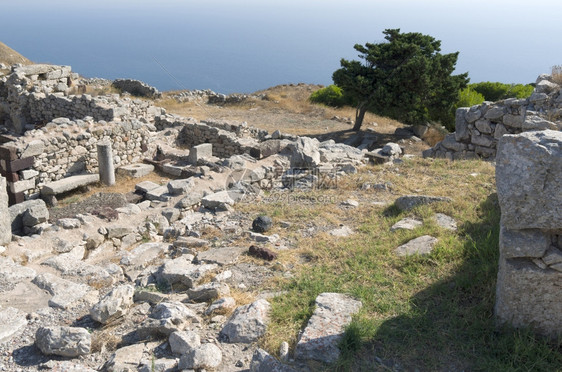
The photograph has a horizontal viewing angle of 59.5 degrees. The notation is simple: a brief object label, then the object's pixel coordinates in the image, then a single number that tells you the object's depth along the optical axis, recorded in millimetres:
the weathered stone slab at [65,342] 4312
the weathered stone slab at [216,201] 8984
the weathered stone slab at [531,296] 4098
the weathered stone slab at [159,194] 10357
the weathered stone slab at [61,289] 5469
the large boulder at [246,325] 4508
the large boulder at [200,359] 4035
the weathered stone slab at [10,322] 4730
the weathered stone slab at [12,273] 5961
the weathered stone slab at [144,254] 7003
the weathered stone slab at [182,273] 5801
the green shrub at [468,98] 21734
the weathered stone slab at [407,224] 6945
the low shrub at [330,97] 28438
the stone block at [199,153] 14141
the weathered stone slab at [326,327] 4137
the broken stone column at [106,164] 12641
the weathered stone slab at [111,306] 4891
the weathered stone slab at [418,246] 6008
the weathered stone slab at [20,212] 8961
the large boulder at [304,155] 11297
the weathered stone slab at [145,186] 11242
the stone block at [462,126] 12289
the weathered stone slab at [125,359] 4102
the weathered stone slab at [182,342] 4262
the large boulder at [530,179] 3826
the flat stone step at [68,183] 11633
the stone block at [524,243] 4035
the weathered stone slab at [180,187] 10391
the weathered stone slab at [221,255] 6484
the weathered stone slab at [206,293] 5379
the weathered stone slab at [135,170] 13680
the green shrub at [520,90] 23462
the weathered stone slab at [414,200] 7756
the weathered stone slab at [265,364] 3822
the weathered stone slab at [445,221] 6867
